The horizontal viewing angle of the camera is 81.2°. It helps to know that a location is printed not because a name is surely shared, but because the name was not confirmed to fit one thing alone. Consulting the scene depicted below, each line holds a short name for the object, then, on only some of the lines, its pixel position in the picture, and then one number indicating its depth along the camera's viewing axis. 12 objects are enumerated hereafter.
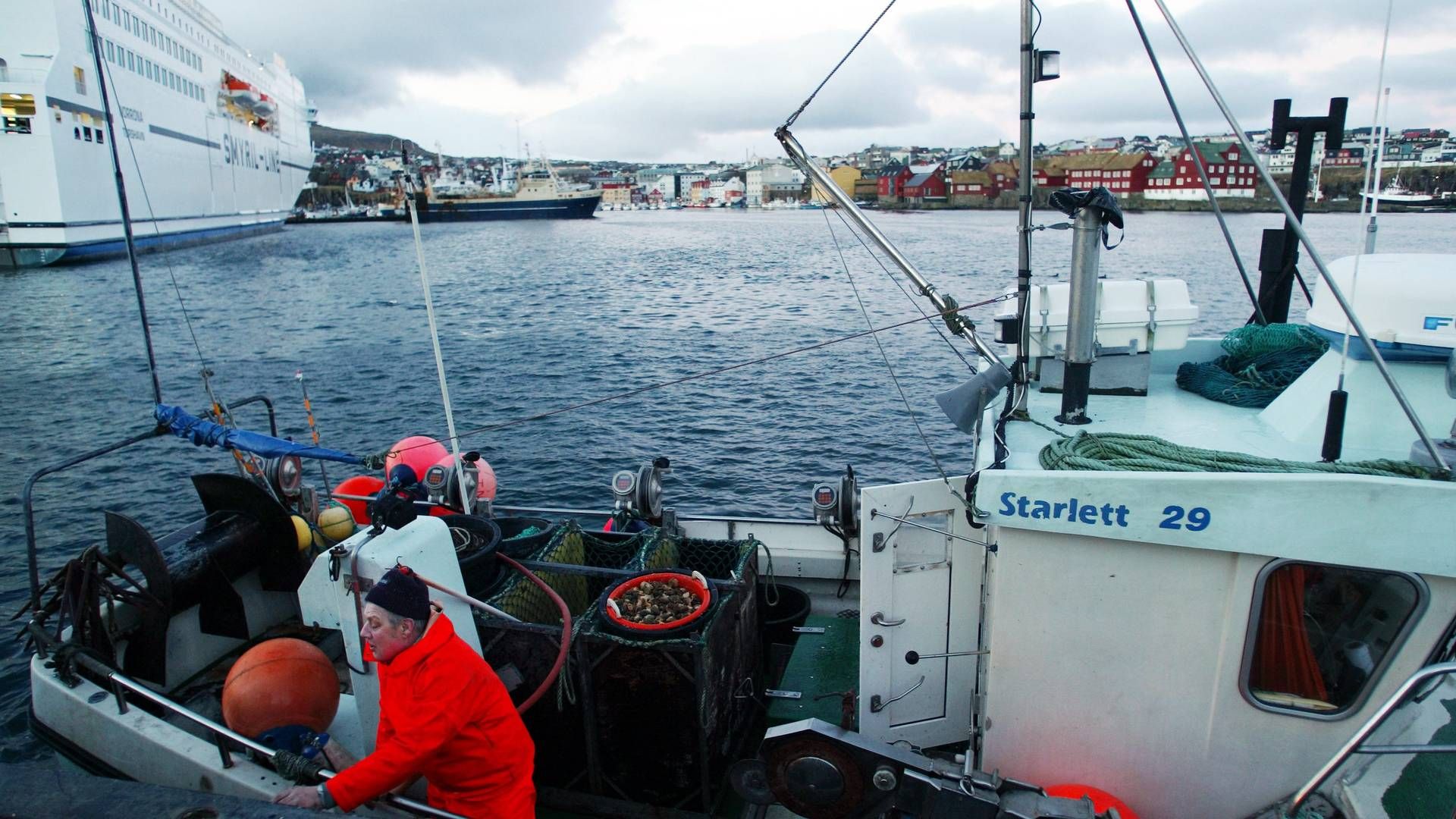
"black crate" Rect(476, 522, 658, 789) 5.49
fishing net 6.25
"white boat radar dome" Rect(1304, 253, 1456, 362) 4.68
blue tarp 7.77
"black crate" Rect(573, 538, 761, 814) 5.16
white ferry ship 49.47
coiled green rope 4.16
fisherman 3.40
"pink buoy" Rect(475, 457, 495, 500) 8.84
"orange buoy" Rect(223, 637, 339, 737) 4.95
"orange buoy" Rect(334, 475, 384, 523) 8.96
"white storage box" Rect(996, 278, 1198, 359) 6.27
